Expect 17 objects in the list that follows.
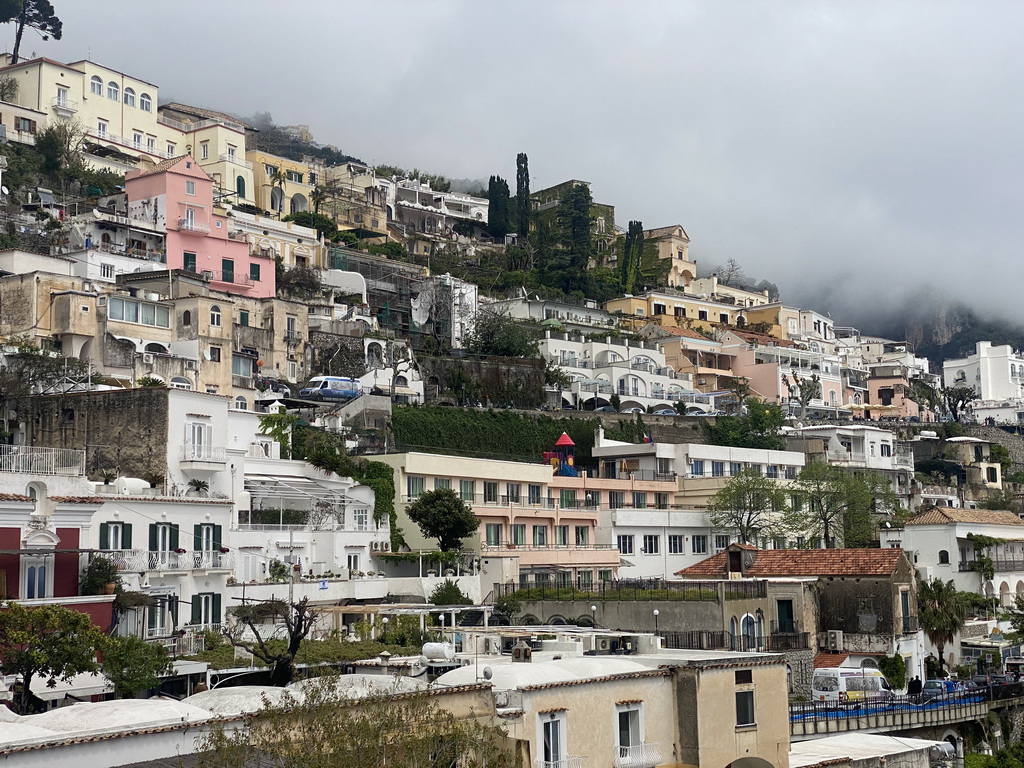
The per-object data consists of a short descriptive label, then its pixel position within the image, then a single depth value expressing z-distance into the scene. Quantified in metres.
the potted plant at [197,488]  45.06
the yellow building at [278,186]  106.31
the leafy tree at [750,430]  85.19
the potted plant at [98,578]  36.31
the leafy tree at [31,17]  102.62
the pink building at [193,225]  78.25
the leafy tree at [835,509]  72.81
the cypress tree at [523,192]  129.12
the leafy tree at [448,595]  50.81
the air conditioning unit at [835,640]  51.78
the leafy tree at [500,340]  86.00
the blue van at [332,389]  68.75
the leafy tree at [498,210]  129.25
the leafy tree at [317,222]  99.25
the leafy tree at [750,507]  71.19
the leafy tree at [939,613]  54.41
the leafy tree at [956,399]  115.38
